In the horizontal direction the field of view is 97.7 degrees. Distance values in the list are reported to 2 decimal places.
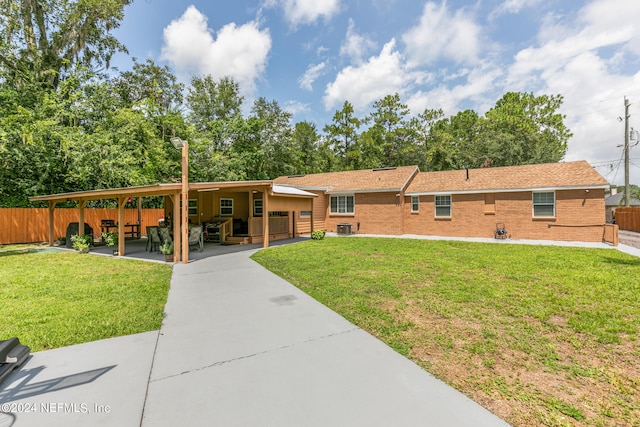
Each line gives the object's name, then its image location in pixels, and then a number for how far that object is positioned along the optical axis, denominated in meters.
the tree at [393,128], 31.42
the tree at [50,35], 14.75
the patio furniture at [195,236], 10.55
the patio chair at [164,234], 9.13
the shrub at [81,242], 10.69
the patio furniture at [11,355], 2.71
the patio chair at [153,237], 10.67
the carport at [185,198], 8.61
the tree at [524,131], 27.03
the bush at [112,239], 11.48
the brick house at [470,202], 12.90
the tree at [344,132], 33.66
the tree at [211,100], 26.58
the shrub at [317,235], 14.37
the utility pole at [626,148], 20.23
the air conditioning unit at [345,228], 17.38
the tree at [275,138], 28.11
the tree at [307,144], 33.69
